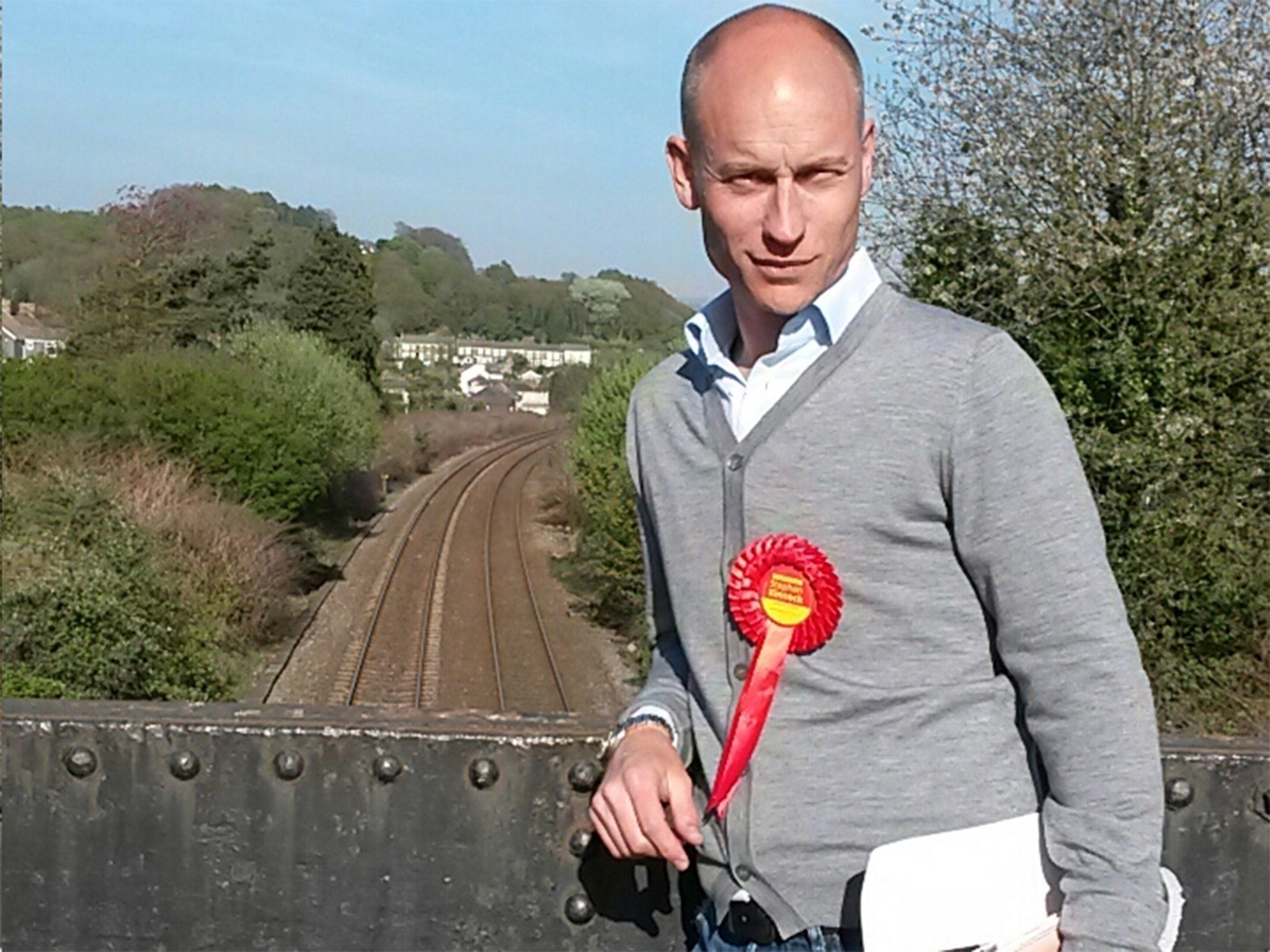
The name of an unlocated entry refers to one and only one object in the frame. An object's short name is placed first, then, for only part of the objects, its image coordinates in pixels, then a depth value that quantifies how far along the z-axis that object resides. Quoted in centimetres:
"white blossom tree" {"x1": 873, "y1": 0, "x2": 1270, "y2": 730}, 1177
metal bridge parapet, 216
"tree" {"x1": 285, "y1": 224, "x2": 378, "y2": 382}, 4819
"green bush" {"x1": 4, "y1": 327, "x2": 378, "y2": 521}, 2858
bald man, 154
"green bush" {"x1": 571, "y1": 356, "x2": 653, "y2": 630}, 2545
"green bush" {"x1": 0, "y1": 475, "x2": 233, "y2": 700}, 1841
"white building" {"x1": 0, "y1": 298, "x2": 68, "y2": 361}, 5050
